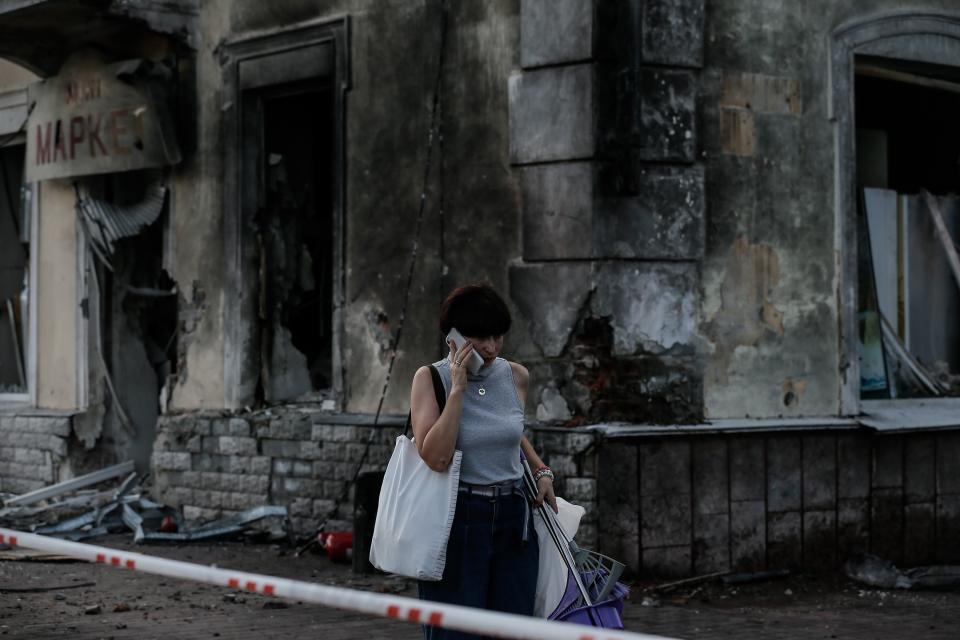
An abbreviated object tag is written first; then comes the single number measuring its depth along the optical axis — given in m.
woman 5.30
